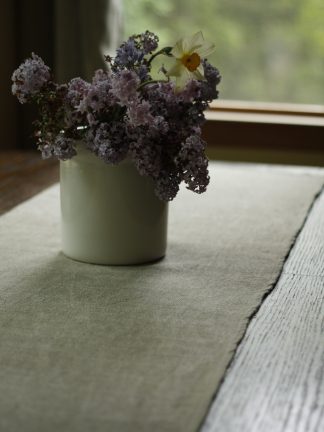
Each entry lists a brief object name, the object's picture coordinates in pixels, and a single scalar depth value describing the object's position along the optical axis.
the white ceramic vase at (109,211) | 1.47
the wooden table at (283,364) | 0.93
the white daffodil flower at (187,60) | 1.36
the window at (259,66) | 3.18
